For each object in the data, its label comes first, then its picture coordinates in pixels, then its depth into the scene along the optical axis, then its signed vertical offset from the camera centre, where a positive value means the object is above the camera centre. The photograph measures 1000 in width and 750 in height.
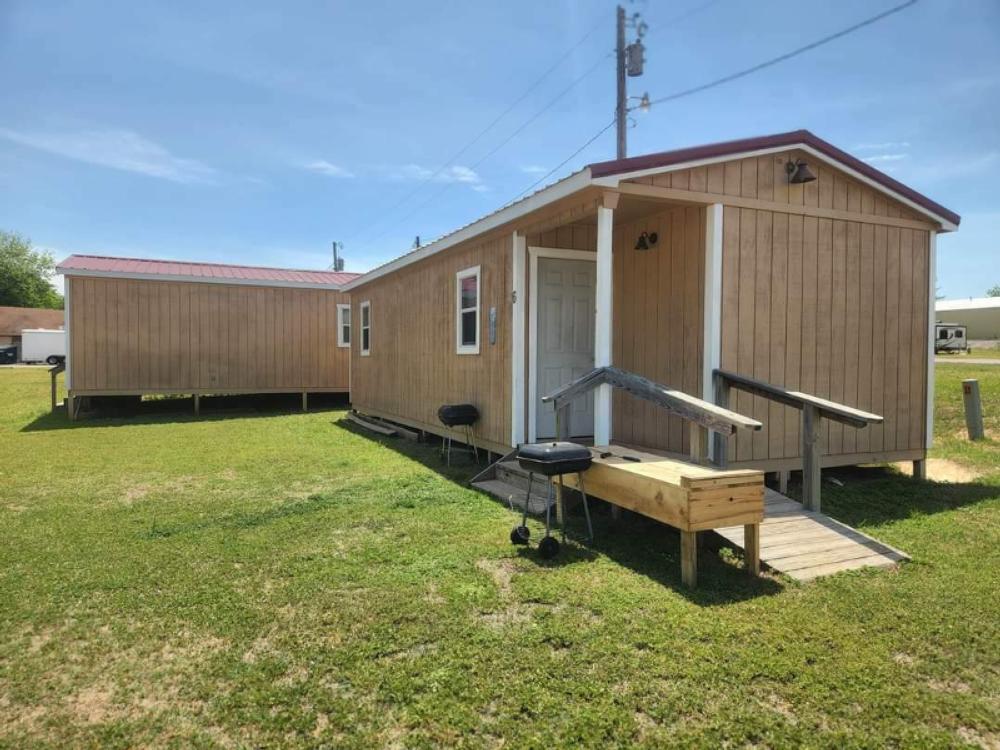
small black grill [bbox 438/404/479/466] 6.96 -0.68
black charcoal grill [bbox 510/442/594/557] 3.74 -0.66
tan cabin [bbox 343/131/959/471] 5.22 +0.60
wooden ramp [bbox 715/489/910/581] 3.62 -1.19
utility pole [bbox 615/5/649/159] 12.93 +6.21
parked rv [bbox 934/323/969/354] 27.42 +0.85
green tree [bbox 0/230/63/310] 53.06 +7.17
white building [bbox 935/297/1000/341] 35.69 +2.42
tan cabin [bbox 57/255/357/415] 12.57 +0.55
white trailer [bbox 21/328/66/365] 36.66 +0.53
